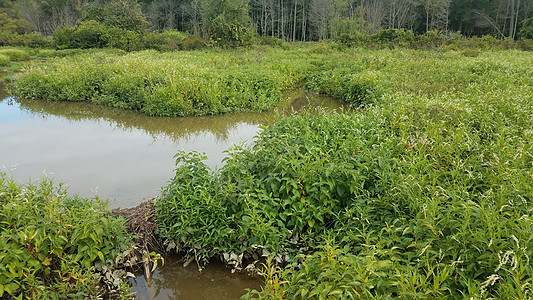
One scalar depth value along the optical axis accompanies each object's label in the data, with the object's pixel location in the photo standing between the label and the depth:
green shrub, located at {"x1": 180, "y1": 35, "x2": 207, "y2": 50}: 28.11
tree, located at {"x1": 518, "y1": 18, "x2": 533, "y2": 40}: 33.52
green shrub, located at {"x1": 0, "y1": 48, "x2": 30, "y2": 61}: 25.61
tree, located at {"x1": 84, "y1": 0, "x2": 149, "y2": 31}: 31.28
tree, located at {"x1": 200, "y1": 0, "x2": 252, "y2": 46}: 27.91
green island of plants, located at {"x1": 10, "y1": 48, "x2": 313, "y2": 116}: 11.02
